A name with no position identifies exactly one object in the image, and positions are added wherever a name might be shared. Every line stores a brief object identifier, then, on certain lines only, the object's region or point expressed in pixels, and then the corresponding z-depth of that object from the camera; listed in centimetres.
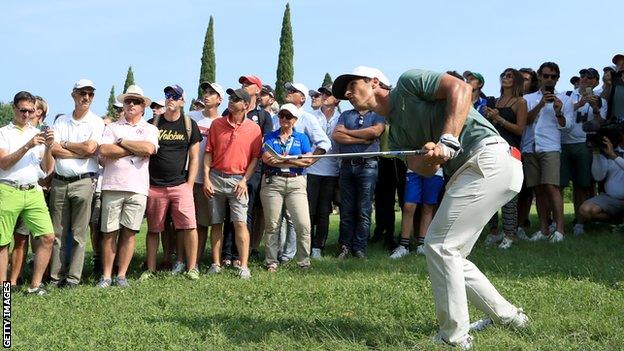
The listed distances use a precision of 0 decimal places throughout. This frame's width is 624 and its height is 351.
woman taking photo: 1069
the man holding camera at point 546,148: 1096
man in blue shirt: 1050
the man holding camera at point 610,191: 1102
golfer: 544
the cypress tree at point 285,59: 4978
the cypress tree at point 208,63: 5253
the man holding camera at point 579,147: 1135
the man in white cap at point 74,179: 953
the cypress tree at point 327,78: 5546
